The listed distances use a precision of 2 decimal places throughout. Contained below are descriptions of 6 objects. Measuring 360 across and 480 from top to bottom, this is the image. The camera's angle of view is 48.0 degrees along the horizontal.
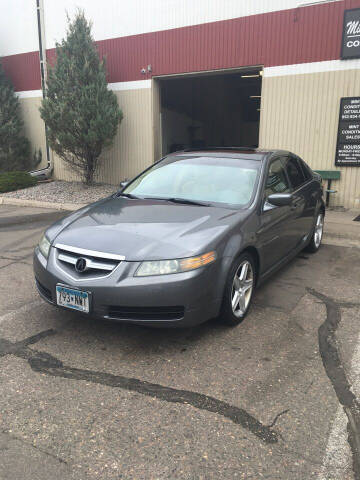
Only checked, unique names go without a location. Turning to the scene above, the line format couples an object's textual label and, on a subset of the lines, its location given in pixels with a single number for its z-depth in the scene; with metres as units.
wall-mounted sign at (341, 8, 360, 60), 8.77
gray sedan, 3.03
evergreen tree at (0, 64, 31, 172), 13.92
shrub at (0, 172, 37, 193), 12.62
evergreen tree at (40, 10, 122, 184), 11.22
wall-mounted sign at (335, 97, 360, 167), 9.16
